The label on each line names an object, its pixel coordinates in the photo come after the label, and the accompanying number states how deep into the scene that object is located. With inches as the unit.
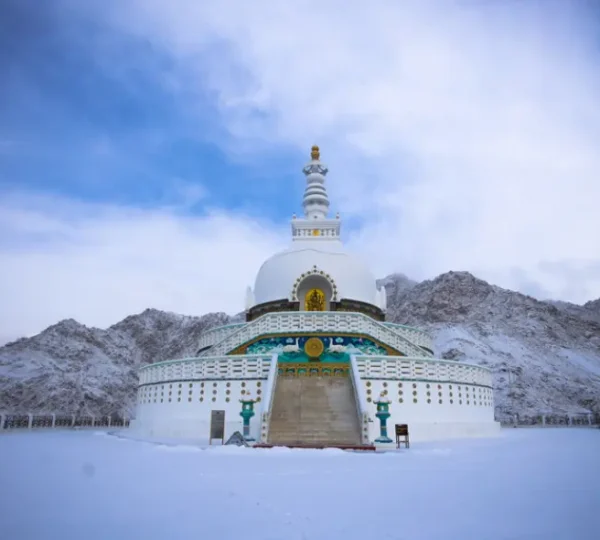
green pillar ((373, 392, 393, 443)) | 605.3
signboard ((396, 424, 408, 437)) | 563.0
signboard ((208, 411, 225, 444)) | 597.6
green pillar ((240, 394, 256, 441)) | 599.2
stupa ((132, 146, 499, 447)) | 613.6
